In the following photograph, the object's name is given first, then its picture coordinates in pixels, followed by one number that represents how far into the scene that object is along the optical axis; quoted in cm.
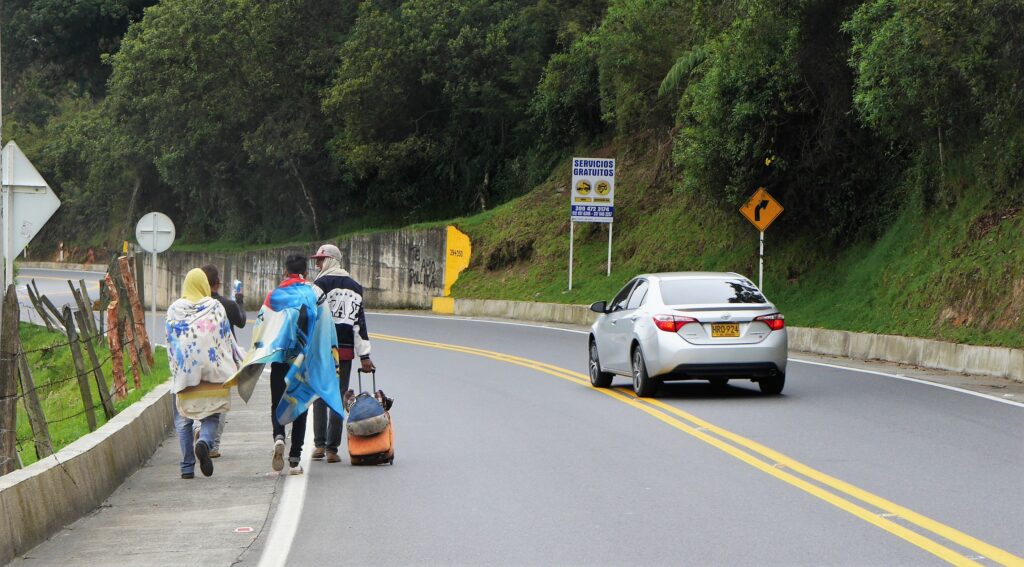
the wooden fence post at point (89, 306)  2297
